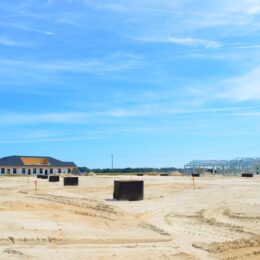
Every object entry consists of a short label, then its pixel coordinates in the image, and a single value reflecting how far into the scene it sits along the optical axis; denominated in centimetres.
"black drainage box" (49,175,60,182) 5031
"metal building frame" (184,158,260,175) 9138
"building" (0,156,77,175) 10506
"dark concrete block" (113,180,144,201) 2333
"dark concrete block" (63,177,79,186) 4041
